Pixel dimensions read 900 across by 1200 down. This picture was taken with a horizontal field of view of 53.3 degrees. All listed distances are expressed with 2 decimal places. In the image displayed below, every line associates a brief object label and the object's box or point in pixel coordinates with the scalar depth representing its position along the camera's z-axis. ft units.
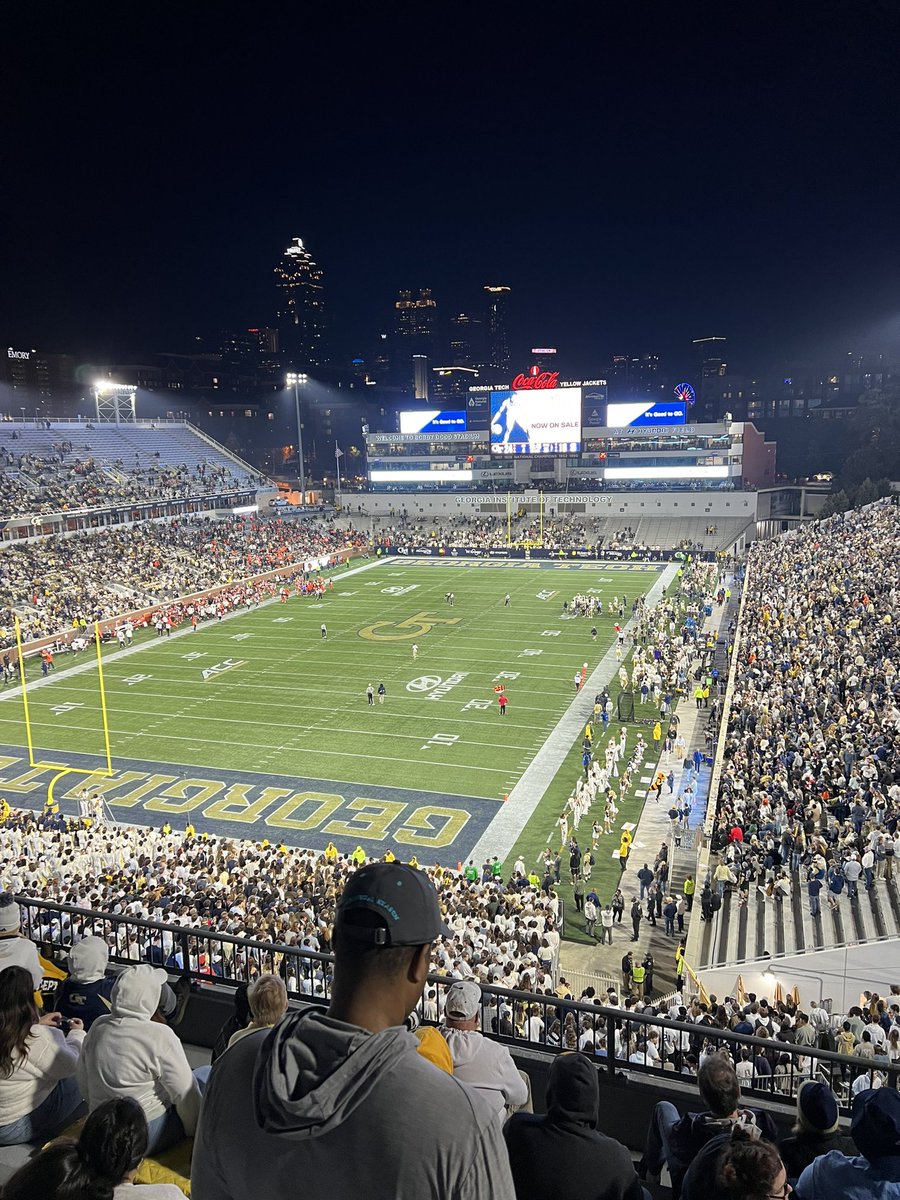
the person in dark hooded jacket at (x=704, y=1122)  13.35
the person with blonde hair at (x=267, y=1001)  14.21
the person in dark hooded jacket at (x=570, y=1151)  10.44
